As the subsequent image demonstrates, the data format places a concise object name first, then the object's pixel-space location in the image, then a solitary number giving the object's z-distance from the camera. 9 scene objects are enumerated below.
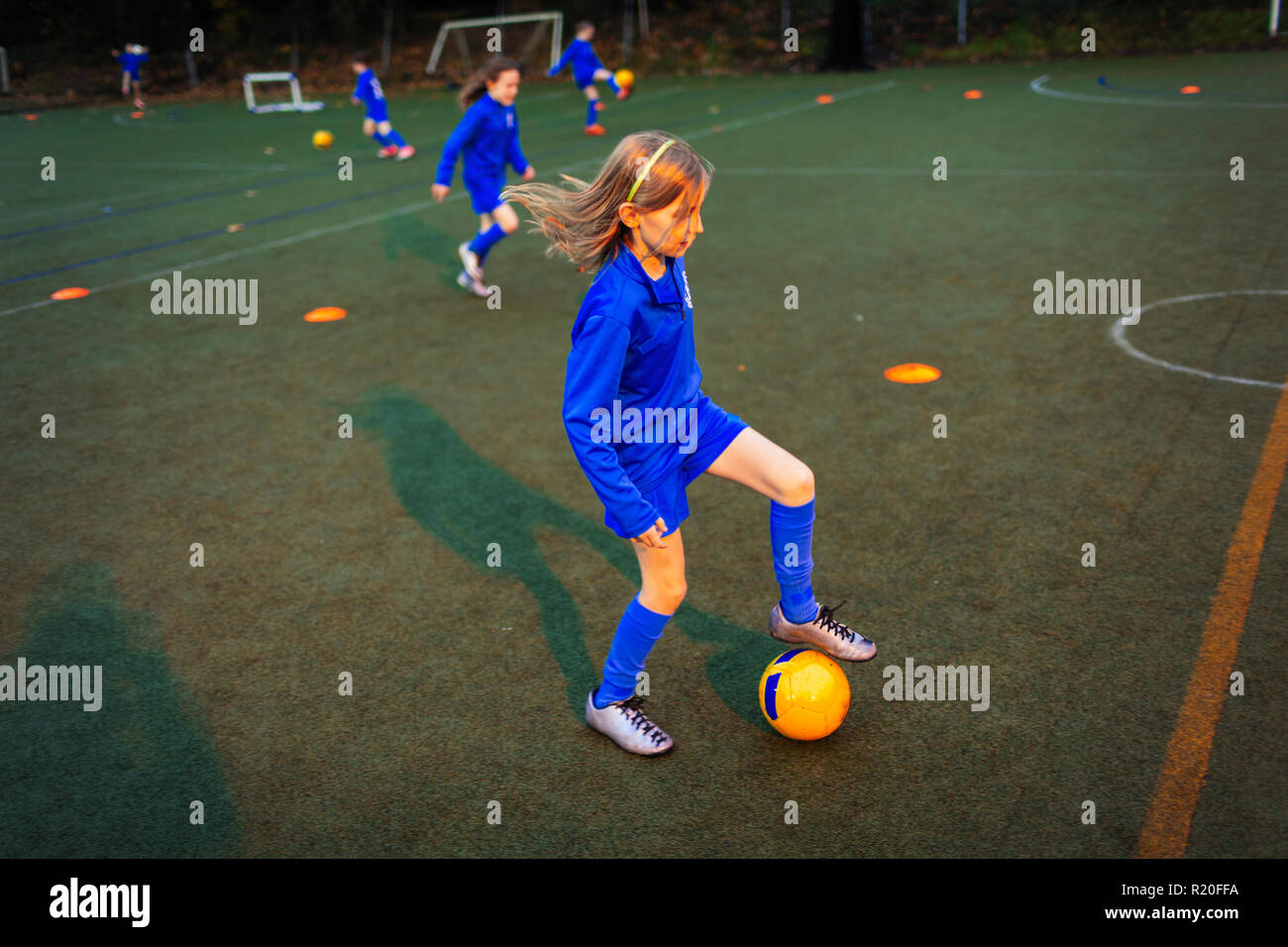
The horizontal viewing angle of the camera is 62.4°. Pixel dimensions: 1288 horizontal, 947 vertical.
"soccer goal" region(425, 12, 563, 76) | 29.98
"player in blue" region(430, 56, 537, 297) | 8.34
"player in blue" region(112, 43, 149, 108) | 27.97
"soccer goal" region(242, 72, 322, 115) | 23.55
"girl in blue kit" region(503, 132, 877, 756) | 2.97
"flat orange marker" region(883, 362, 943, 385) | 6.37
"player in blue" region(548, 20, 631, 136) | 17.94
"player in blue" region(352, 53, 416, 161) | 15.47
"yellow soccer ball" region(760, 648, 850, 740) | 3.37
